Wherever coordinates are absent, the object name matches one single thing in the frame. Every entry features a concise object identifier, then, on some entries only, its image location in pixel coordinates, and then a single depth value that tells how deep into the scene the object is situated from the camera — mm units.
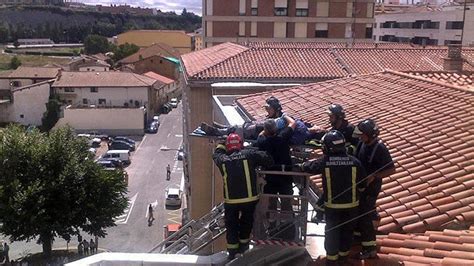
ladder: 7582
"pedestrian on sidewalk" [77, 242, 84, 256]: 23489
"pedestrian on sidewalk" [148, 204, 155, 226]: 30069
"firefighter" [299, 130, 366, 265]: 5898
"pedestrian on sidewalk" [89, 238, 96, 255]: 23661
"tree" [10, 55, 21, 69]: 82600
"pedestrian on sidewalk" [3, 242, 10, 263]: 23016
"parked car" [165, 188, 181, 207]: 33125
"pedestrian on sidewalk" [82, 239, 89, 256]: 23658
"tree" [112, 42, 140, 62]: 88875
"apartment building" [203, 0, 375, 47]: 44344
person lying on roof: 7207
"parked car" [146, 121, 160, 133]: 54031
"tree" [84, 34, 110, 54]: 101688
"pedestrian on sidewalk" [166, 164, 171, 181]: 39000
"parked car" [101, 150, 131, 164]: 41928
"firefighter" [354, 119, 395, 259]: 6027
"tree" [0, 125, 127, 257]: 19484
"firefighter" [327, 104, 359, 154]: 6914
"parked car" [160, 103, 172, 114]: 64500
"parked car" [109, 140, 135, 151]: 46031
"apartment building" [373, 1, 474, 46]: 52062
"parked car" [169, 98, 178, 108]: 67531
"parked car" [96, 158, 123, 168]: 39988
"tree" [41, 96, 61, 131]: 53219
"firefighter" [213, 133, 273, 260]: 6352
